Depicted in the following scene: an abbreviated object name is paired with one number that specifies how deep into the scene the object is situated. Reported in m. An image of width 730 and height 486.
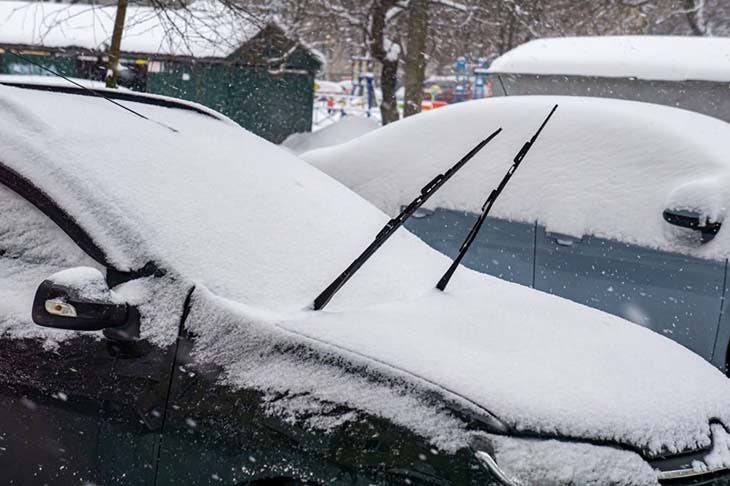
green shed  16.09
